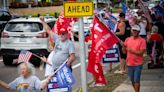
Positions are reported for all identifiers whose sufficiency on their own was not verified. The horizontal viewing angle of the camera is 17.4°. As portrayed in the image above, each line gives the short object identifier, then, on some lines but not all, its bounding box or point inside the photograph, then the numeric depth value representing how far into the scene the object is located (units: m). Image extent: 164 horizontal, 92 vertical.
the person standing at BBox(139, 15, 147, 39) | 19.39
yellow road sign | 9.13
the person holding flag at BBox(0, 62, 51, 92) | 7.75
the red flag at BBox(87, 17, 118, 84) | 10.47
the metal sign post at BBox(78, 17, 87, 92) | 9.41
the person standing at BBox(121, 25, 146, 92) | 10.86
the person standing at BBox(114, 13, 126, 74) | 15.39
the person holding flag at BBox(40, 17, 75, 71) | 10.37
